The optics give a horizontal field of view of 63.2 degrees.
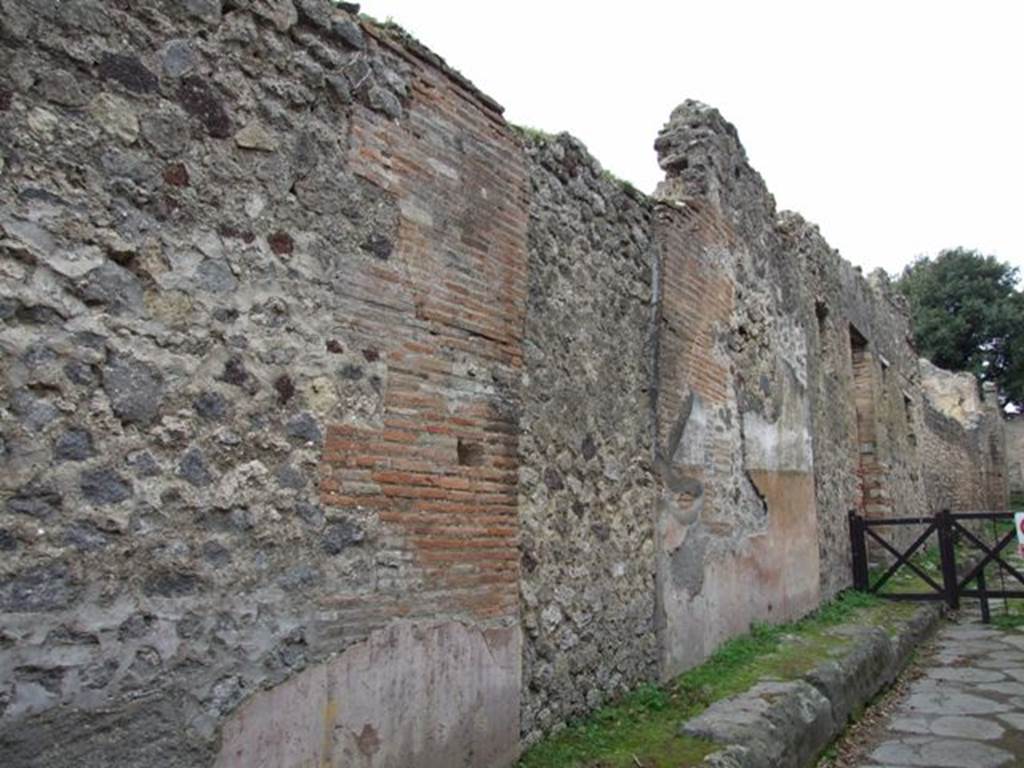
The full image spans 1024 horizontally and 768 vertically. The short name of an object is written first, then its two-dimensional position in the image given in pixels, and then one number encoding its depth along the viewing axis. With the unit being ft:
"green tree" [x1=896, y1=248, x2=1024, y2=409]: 89.61
